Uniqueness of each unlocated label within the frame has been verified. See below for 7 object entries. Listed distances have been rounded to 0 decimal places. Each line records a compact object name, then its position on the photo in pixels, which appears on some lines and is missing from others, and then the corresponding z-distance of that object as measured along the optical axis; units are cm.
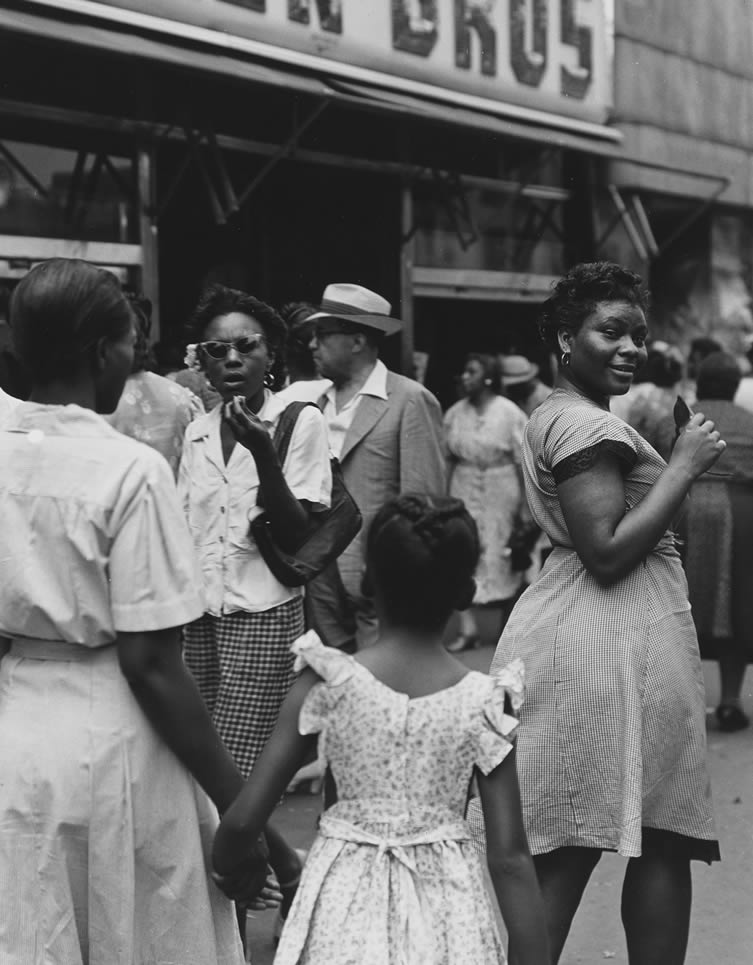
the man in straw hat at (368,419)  572
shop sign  962
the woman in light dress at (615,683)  335
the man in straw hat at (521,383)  1095
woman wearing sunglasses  411
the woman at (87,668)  249
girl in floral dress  251
